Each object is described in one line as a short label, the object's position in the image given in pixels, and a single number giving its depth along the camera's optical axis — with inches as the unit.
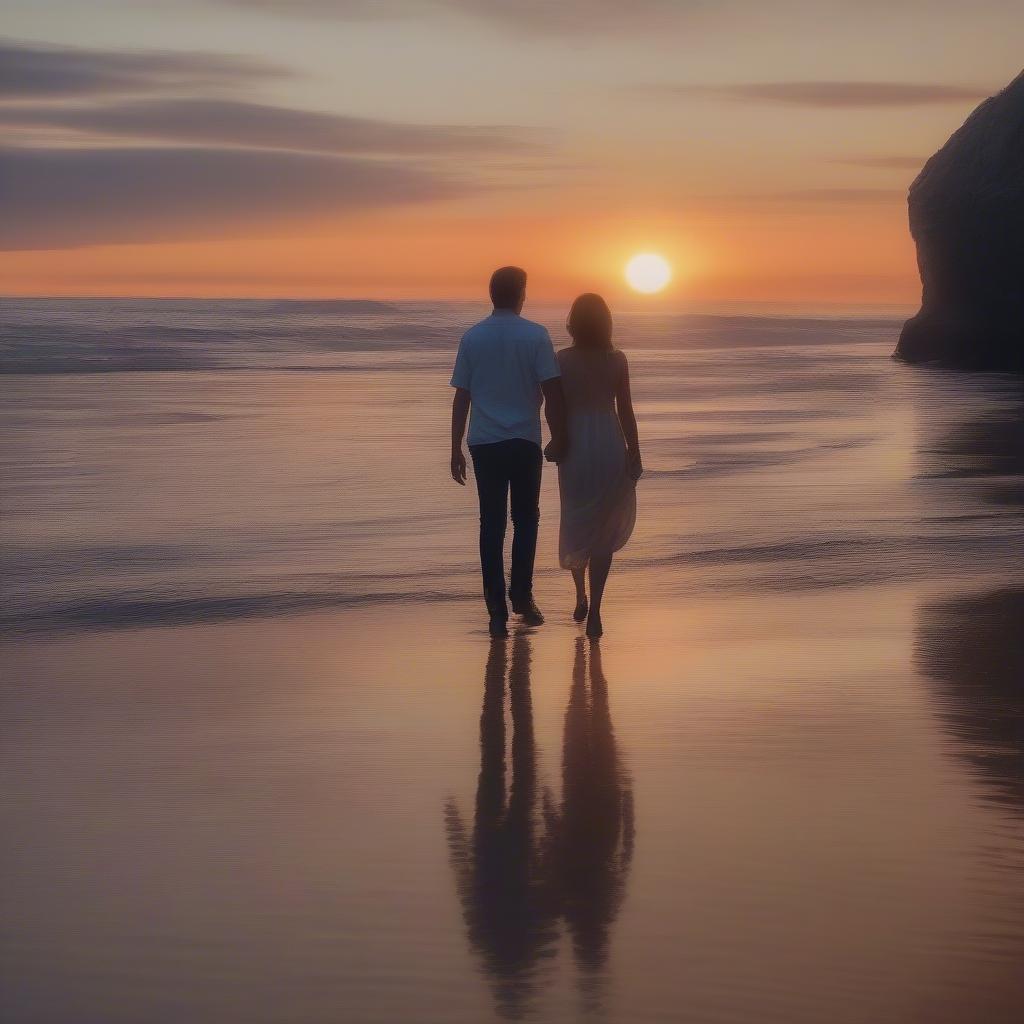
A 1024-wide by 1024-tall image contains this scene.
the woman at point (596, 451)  328.5
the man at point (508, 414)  326.6
